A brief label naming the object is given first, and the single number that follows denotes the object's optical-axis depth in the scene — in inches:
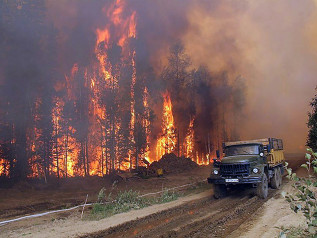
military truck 531.5
